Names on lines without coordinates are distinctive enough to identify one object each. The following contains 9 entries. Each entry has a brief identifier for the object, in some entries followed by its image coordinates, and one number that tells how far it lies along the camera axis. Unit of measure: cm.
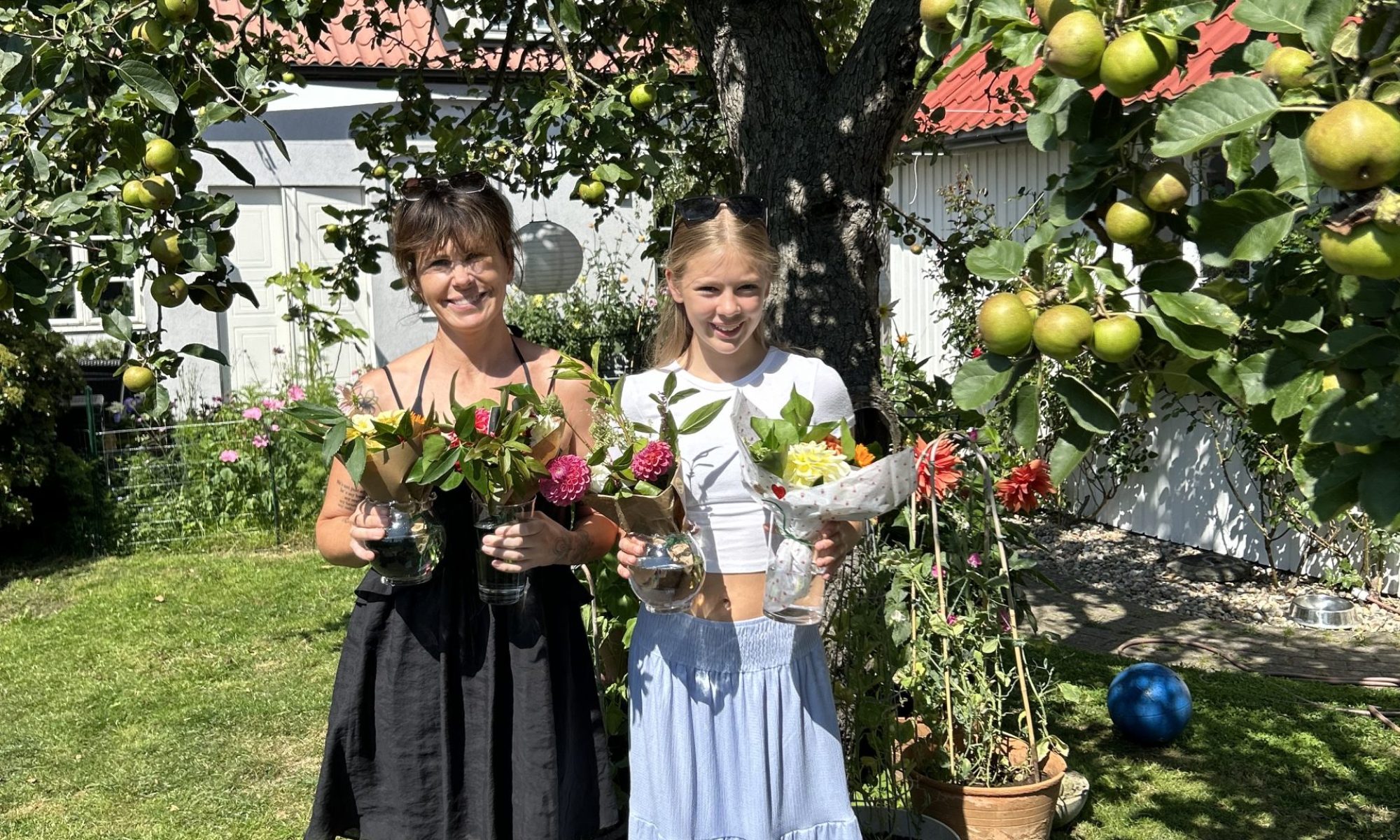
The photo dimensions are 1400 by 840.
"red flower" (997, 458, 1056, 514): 390
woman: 222
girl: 228
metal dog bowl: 581
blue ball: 415
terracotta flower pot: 304
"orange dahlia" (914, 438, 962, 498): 329
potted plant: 307
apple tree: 107
